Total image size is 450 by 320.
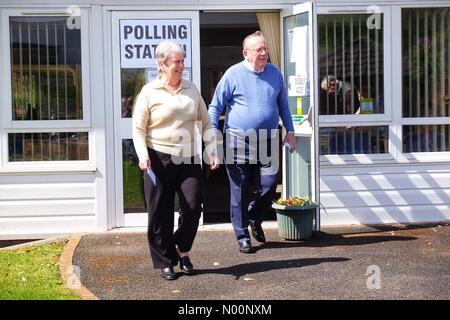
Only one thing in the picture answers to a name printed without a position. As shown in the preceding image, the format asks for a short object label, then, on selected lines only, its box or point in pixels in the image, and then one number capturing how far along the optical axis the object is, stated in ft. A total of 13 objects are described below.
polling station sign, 28.19
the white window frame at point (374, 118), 29.09
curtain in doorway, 29.71
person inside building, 29.45
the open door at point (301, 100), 26.37
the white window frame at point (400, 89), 29.22
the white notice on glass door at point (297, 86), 27.32
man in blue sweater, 23.82
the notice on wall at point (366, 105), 29.49
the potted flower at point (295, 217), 25.46
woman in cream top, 20.30
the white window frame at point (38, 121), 27.99
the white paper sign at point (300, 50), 27.07
